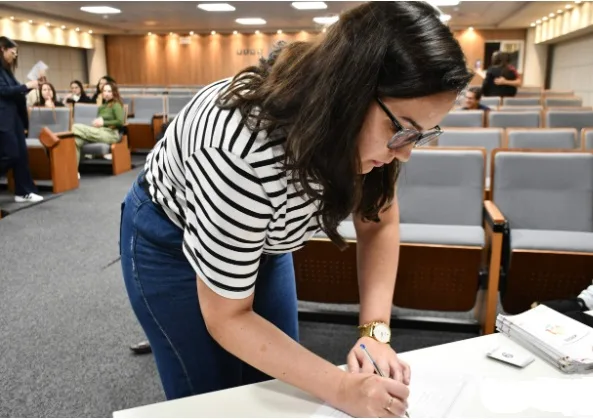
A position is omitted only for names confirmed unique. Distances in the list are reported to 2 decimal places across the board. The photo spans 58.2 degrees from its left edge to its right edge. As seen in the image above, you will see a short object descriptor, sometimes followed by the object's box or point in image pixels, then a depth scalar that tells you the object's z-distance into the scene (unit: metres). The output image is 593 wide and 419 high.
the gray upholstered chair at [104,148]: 6.65
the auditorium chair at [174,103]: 8.95
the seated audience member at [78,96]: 8.54
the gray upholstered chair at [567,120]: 5.05
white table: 0.84
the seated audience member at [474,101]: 5.91
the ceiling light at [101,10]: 10.96
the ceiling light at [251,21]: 13.10
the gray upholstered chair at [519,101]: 7.10
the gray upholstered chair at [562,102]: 7.33
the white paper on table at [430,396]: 0.83
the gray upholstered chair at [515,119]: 4.93
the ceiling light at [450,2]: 10.04
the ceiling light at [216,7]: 10.76
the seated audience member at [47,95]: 6.87
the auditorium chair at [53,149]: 5.58
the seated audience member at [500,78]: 7.11
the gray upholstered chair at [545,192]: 2.69
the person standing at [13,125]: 4.85
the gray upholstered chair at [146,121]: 8.43
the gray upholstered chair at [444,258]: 2.30
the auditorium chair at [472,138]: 3.66
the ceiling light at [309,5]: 10.35
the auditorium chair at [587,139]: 3.58
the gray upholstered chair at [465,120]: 4.85
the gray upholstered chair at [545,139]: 3.60
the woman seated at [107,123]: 6.55
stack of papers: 0.99
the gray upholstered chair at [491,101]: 7.11
